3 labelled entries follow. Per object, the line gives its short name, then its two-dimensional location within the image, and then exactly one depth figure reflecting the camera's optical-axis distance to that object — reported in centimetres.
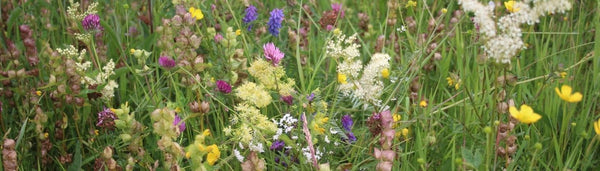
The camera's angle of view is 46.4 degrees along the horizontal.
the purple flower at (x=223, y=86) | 174
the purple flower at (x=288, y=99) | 169
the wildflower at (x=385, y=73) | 173
